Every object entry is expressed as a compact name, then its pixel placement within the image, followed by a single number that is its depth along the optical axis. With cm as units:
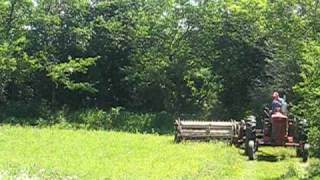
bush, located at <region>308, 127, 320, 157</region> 2255
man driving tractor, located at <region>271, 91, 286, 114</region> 2347
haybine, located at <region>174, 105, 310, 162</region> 2258
